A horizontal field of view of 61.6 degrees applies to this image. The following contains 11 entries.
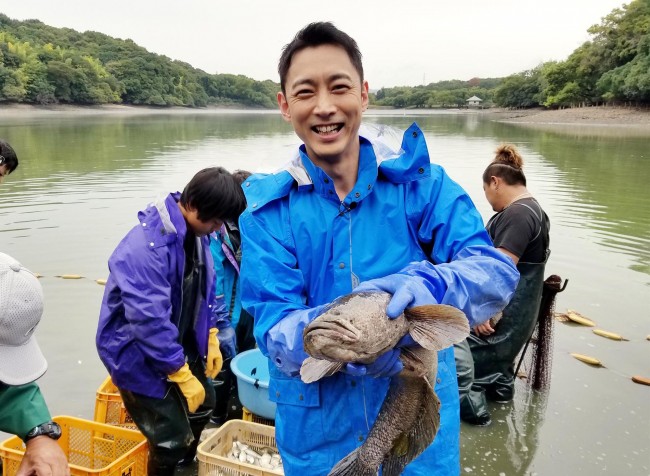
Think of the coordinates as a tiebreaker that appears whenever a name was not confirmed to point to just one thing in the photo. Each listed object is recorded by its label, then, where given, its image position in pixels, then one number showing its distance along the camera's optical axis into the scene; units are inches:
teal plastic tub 158.6
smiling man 82.0
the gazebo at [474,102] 6053.2
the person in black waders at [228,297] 193.3
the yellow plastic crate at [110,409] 166.1
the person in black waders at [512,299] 181.2
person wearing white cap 88.2
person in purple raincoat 131.6
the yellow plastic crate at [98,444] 140.3
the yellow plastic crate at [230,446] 132.5
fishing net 207.0
